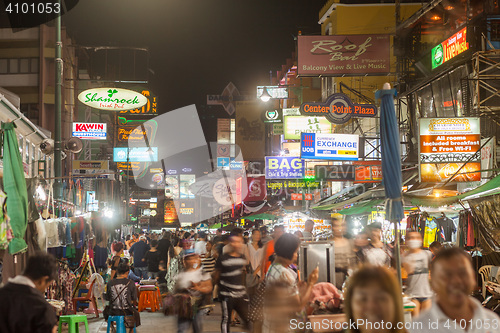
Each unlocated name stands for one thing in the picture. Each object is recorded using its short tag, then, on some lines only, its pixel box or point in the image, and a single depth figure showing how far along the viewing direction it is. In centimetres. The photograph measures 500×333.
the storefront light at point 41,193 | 1277
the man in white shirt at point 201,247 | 1850
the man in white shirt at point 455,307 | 380
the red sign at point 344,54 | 2289
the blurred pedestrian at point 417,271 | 1016
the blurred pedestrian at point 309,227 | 1633
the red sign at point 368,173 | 2306
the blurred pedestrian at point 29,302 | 527
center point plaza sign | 2217
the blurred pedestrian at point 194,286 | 936
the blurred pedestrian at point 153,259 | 1750
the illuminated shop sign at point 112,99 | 2152
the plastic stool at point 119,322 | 1093
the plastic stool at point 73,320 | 912
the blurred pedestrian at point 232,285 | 1031
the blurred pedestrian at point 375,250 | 1012
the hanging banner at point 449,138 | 1638
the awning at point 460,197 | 1281
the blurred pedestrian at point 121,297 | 1091
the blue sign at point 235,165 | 5006
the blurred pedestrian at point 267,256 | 1131
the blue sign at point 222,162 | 5616
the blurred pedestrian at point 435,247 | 1288
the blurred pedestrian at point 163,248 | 1769
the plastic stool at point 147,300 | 1670
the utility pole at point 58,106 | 1546
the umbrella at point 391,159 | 831
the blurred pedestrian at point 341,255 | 973
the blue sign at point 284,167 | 2864
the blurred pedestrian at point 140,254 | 1858
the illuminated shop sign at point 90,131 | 2903
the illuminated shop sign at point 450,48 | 1863
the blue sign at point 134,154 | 3931
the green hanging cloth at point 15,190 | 862
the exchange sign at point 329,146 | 2214
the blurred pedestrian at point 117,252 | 1528
